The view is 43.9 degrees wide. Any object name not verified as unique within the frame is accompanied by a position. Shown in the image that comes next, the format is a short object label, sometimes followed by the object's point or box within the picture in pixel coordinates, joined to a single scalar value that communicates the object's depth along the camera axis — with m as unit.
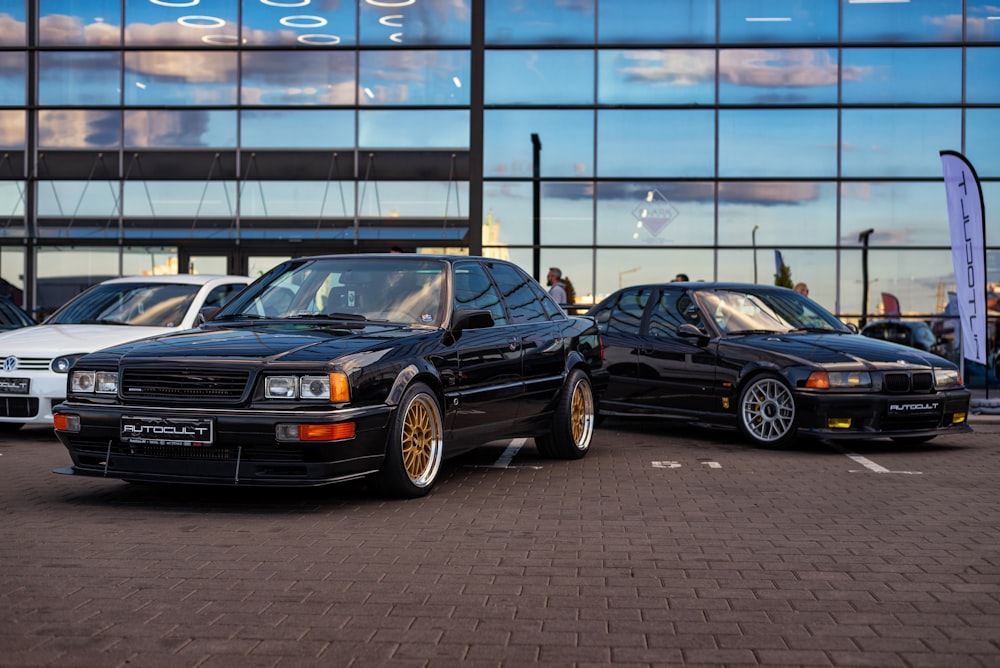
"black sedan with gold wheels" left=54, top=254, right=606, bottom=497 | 6.72
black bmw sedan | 10.36
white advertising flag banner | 14.49
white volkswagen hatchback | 10.88
